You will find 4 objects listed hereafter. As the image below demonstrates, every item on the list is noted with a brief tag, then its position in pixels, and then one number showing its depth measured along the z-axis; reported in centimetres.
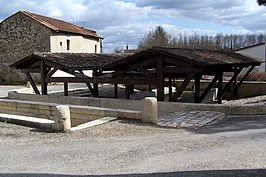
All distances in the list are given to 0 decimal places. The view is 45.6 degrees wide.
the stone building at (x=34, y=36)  3080
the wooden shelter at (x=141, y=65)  1220
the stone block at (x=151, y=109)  939
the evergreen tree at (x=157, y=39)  4509
